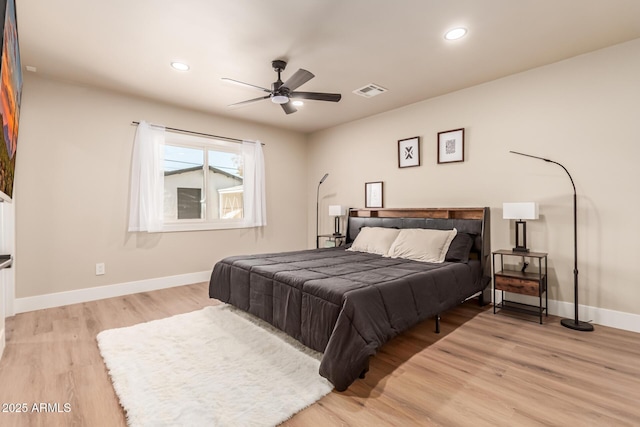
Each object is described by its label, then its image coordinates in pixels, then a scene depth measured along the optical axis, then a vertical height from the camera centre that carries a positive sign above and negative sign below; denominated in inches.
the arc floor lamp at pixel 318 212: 233.1 +0.4
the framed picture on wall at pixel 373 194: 191.1 +12.0
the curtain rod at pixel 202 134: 172.9 +49.4
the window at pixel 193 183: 161.8 +19.0
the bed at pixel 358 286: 77.6 -24.5
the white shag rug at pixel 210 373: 64.8 -43.2
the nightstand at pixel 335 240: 203.1 -18.7
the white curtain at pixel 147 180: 160.1 +18.1
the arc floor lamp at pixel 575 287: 111.1 -29.0
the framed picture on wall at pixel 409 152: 171.2 +35.7
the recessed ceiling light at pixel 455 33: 102.0 +62.7
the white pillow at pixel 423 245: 133.8 -14.9
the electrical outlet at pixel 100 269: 150.3 -28.2
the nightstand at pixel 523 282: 117.3 -28.0
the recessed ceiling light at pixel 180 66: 124.1 +62.4
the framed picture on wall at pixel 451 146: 153.3 +35.3
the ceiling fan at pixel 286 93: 114.7 +47.8
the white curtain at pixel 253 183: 205.2 +20.8
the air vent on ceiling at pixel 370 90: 148.3 +63.2
